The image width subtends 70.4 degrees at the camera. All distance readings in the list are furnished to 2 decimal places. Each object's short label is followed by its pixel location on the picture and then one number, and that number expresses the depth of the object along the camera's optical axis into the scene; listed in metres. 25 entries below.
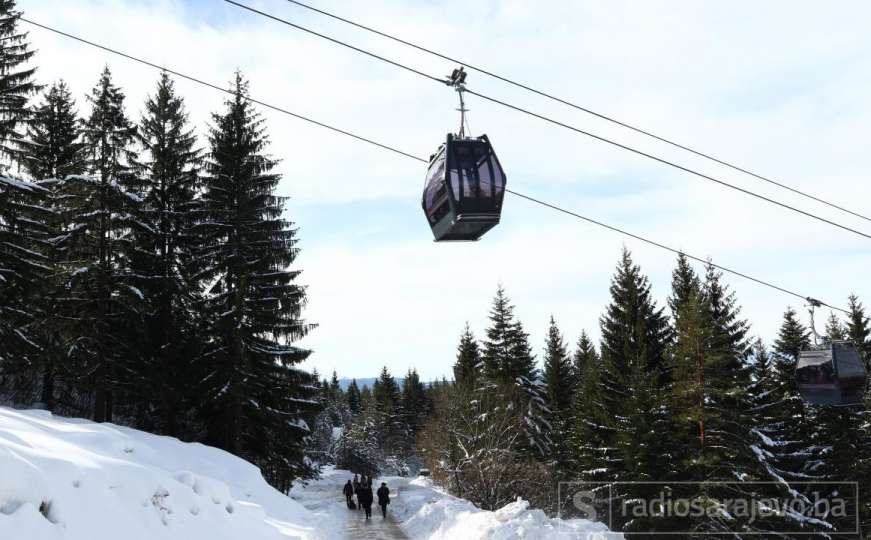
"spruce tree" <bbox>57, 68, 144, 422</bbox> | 22.41
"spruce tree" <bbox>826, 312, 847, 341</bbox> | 43.54
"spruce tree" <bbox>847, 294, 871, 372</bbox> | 41.41
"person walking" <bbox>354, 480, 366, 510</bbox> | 23.44
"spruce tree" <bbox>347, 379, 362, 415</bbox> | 120.04
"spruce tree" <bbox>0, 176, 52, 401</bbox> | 20.41
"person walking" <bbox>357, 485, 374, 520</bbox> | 22.71
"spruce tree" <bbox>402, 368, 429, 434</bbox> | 84.75
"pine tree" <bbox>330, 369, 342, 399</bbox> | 110.44
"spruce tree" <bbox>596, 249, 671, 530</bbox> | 25.52
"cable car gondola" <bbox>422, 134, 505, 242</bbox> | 10.52
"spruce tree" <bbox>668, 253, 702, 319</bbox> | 32.34
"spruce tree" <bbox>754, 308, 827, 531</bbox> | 29.84
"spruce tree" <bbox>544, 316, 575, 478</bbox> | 47.25
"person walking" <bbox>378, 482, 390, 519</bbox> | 23.05
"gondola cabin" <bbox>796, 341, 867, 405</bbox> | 16.64
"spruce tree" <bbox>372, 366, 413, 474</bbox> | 80.06
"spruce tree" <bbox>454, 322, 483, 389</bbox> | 47.91
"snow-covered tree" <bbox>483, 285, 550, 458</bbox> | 39.75
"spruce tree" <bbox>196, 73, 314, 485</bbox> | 24.98
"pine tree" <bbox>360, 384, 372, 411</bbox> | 86.94
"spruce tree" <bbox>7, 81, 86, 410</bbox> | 21.81
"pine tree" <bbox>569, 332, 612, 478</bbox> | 33.00
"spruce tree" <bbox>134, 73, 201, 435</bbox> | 25.72
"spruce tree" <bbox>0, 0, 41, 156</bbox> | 21.59
